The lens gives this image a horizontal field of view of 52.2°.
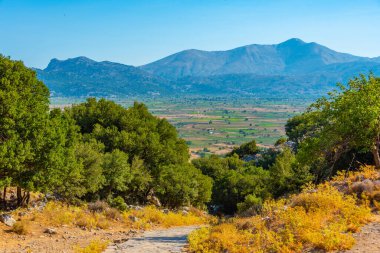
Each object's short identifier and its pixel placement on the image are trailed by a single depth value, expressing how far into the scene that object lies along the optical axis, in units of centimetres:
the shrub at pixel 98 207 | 2905
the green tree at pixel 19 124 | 2281
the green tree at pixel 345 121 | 2354
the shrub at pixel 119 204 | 3219
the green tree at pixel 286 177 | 4456
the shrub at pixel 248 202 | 4668
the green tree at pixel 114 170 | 3600
